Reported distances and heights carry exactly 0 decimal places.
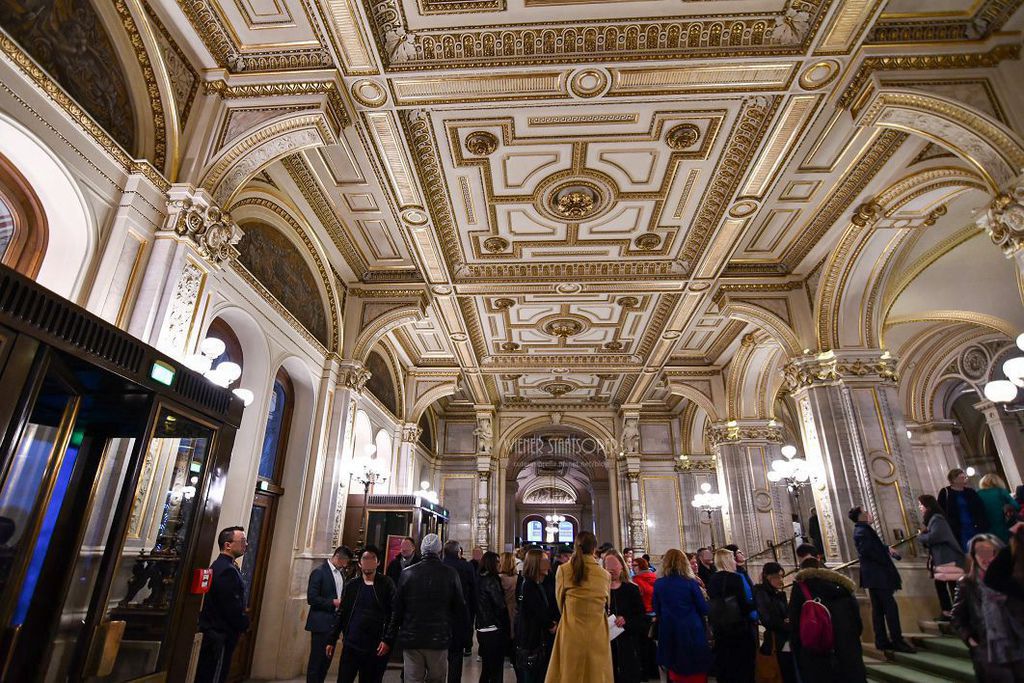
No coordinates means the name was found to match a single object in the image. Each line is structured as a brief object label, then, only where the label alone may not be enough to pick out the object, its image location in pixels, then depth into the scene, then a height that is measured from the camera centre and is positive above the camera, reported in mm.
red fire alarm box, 2820 -139
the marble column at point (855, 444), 7852 +1624
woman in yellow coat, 3697 -433
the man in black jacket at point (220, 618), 4273 -471
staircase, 5344 -973
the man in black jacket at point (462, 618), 4699 -497
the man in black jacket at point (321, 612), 5246 -532
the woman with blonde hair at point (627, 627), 4543 -544
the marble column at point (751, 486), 12406 +1568
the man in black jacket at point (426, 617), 4008 -420
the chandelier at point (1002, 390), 6083 +1820
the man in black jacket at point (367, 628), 4594 -578
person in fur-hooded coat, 3809 -464
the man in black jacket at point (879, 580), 5906 -196
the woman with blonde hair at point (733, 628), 4590 -540
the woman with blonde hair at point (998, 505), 5948 +569
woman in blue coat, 4008 -447
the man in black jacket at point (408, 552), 5688 +30
